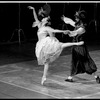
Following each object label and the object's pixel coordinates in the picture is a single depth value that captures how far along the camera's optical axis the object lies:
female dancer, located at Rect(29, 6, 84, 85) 11.28
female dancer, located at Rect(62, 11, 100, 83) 11.71
